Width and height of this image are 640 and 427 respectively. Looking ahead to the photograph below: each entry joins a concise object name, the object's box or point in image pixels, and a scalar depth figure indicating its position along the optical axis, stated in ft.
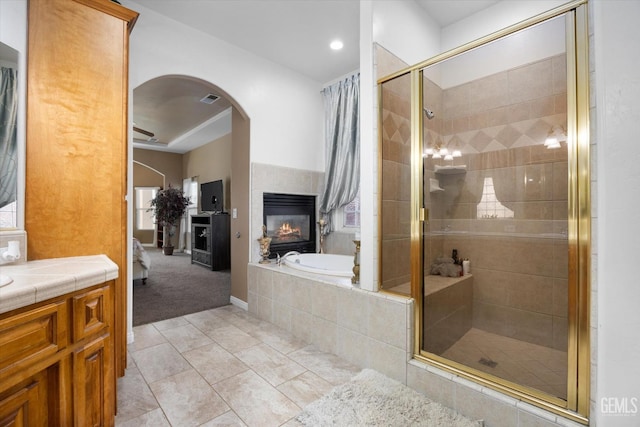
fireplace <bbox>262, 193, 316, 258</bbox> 11.62
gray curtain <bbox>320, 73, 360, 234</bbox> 11.83
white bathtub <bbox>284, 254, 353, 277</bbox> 10.40
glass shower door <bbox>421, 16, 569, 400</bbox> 5.55
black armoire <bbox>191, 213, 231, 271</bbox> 19.13
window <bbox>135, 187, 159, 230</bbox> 29.91
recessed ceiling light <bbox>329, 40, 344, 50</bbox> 10.21
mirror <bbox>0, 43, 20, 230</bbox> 4.97
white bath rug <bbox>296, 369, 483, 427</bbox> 5.03
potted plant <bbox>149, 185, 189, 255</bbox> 25.43
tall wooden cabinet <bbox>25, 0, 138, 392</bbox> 5.32
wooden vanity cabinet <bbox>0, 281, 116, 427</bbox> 3.13
